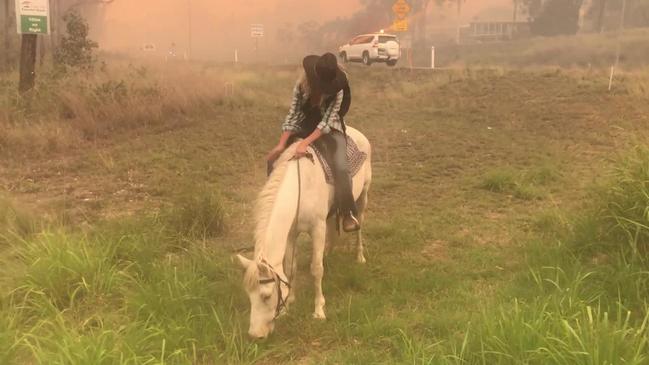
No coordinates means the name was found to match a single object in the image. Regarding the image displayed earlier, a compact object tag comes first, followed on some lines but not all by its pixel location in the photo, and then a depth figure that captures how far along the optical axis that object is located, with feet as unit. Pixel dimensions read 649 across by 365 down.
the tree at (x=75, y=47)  60.80
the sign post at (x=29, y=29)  38.99
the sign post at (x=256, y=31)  111.85
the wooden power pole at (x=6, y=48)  61.87
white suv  93.40
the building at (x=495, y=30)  231.71
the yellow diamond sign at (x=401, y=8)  75.72
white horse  12.81
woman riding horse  16.35
